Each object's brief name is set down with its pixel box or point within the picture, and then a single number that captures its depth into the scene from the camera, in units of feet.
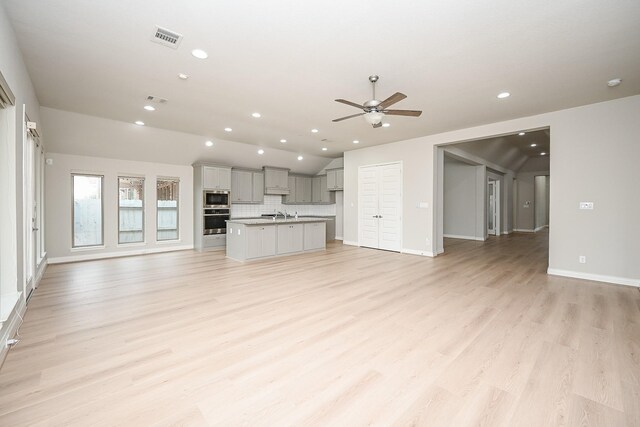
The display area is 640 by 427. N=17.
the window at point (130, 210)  23.54
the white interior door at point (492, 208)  36.83
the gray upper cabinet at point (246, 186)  28.84
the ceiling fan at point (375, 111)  11.86
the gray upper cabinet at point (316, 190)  35.04
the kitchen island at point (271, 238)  20.70
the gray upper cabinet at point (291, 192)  33.30
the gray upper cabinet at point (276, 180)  30.83
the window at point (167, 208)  25.46
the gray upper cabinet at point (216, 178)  25.94
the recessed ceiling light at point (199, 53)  10.41
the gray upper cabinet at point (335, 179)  32.07
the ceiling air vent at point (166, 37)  9.21
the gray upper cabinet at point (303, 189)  34.14
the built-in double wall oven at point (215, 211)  26.17
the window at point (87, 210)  21.54
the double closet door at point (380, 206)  24.48
